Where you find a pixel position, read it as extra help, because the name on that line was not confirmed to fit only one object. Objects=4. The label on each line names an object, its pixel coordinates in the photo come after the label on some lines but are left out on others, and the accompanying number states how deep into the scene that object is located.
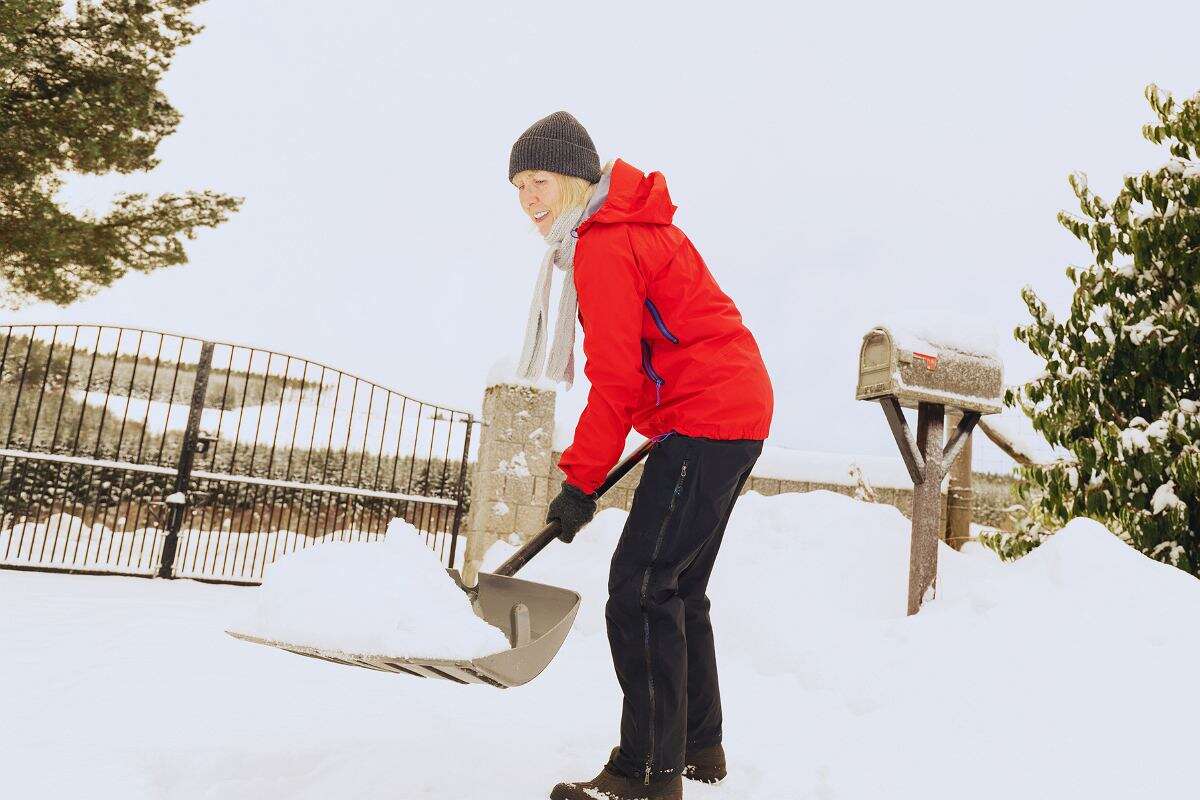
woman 1.80
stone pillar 5.89
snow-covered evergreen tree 4.25
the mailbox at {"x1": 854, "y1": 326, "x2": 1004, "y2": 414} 3.61
